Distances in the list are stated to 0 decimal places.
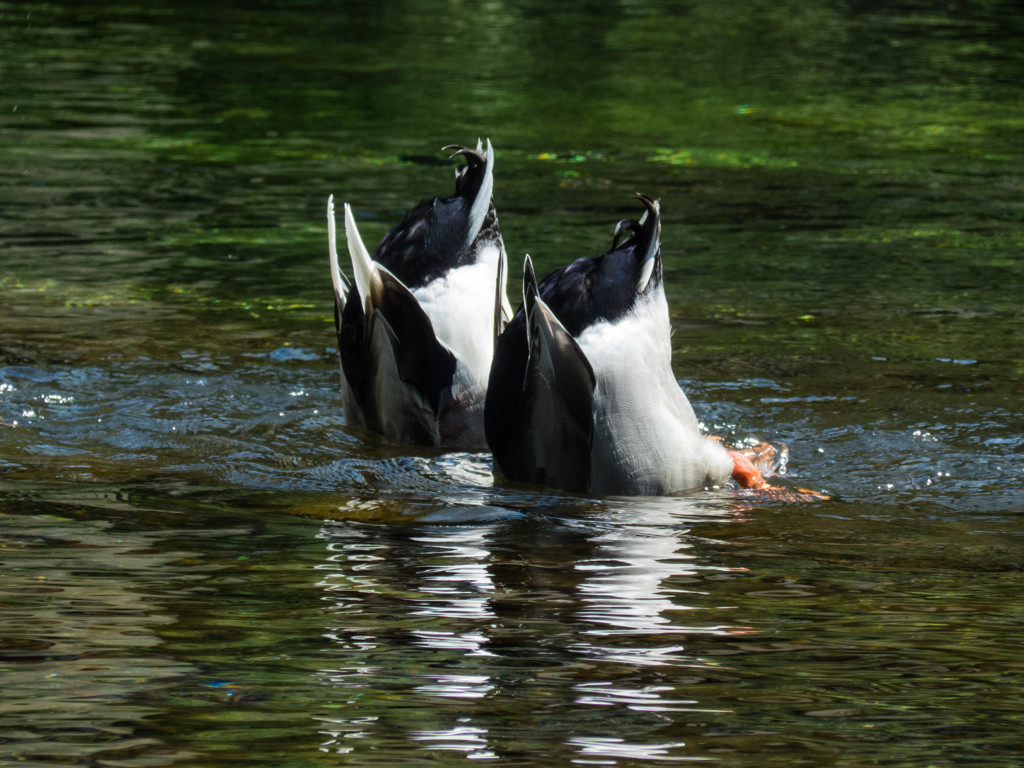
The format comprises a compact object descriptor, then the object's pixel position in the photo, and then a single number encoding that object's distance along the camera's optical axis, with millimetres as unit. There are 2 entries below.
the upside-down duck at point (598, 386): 8195
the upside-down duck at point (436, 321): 9258
